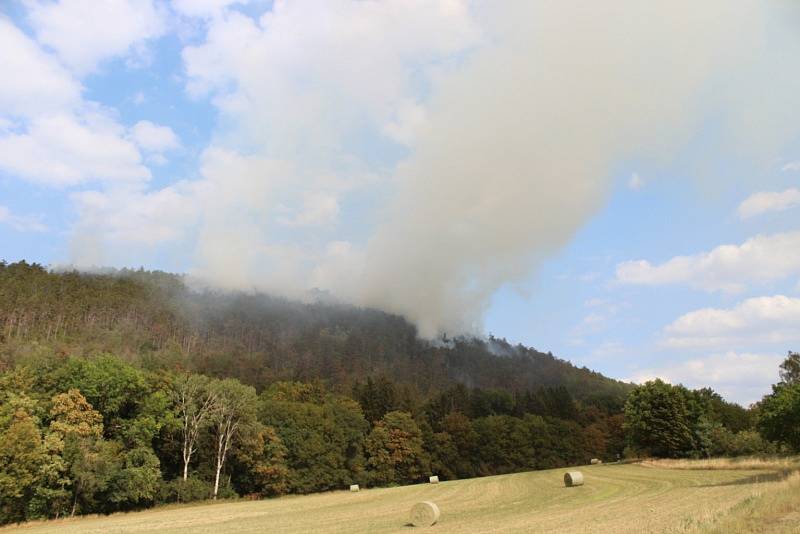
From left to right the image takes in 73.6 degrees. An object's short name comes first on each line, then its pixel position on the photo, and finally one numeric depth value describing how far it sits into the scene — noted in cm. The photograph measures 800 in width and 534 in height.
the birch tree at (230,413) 7352
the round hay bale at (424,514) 3262
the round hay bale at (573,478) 5138
